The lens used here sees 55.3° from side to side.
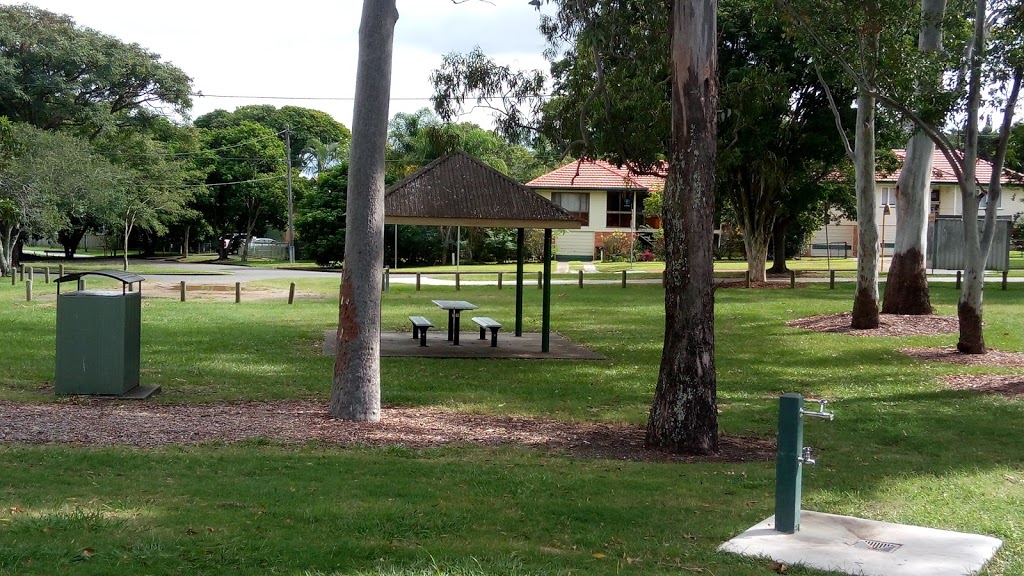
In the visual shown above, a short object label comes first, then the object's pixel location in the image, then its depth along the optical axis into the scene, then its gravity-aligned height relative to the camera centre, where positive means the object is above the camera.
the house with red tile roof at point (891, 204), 55.83 +3.61
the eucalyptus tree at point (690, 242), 9.36 +0.16
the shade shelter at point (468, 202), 16.38 +0.90
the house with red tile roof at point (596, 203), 58.00 +3.28
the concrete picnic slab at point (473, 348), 17.25 -1.74
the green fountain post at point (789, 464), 6.04 -1.27
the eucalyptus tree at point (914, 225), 20.53 +0.87
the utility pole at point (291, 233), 60.56 +1.06
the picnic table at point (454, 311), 18.03 -1.11
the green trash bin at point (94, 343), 11.53 -1.16
